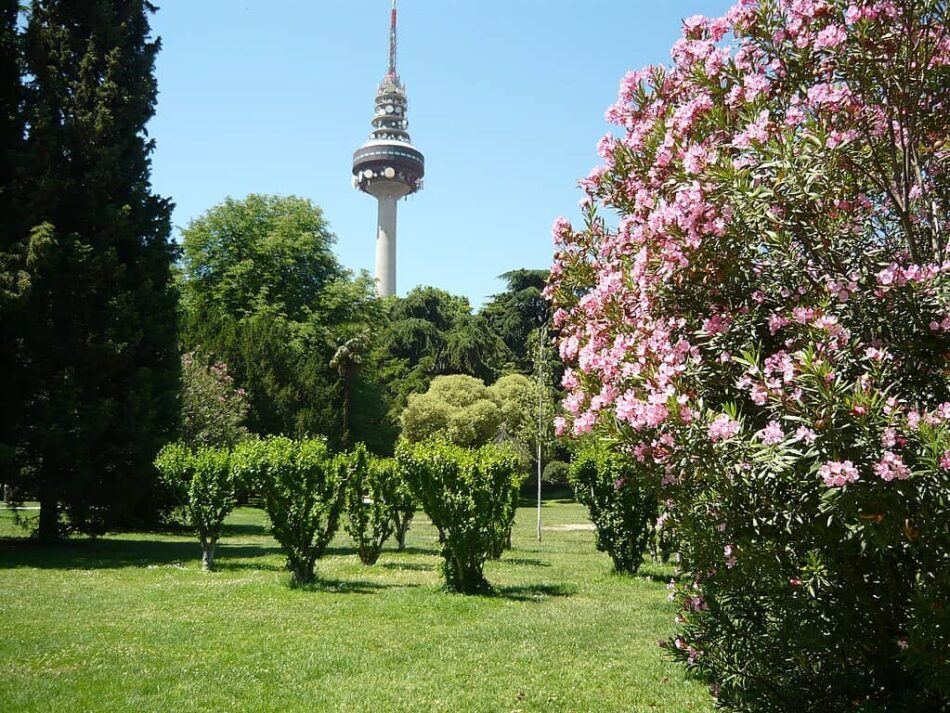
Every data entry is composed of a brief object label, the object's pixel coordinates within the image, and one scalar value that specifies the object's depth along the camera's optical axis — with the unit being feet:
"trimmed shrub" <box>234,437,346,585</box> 38.81
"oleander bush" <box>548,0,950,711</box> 10.46
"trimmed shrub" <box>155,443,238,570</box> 44.52
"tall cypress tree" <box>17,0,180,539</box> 54.65
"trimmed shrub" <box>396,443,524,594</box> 36.17
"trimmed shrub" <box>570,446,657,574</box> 42.32
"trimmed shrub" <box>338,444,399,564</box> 48.34
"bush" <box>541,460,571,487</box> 125.80
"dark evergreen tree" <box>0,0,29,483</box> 51.01
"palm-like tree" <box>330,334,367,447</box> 114.42
